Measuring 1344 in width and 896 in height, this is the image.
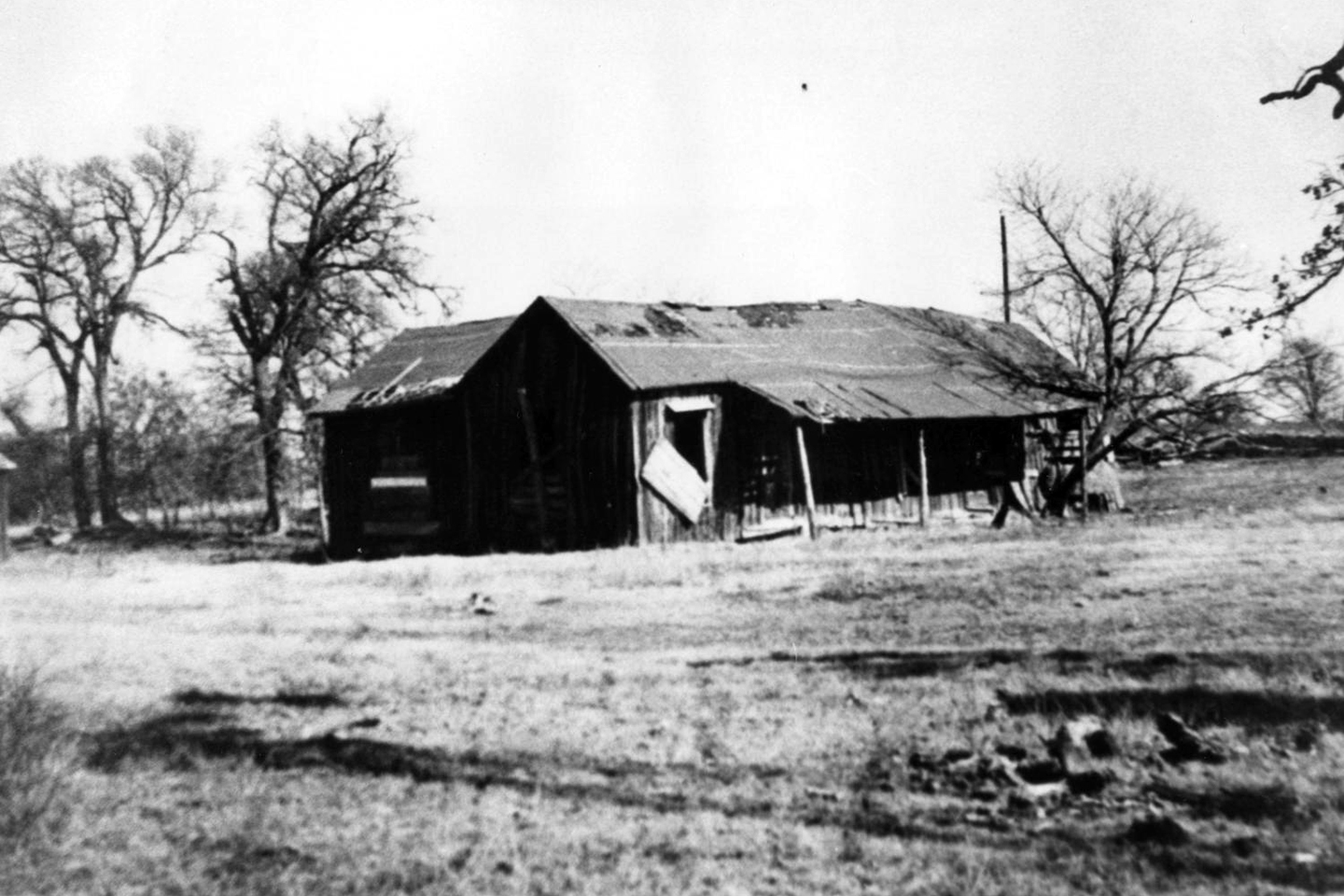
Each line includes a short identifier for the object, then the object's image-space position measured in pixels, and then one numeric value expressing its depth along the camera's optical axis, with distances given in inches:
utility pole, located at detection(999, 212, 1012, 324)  1625.2
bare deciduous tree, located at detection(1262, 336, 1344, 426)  2536.9
